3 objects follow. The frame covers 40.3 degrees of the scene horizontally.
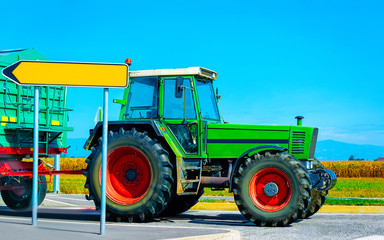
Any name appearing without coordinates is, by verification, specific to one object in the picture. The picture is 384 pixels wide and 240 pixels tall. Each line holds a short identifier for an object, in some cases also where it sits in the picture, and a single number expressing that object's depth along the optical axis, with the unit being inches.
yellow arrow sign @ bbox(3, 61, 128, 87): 291.6
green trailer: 442.3
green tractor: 374.3
